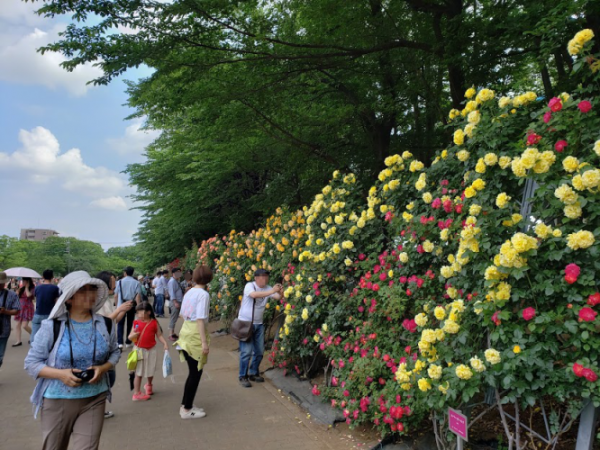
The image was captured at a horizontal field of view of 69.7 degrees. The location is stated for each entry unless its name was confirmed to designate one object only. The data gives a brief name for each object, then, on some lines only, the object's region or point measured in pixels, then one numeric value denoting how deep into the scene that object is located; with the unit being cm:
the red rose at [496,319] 278
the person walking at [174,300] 1016
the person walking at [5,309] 638
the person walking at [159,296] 1369
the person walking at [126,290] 798
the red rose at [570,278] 250
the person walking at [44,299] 699
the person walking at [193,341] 496
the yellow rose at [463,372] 288
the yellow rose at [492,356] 273
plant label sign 288
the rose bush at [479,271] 262
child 571
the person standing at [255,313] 617
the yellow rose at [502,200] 299
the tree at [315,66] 611
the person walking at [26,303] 923
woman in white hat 292
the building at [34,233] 14188
